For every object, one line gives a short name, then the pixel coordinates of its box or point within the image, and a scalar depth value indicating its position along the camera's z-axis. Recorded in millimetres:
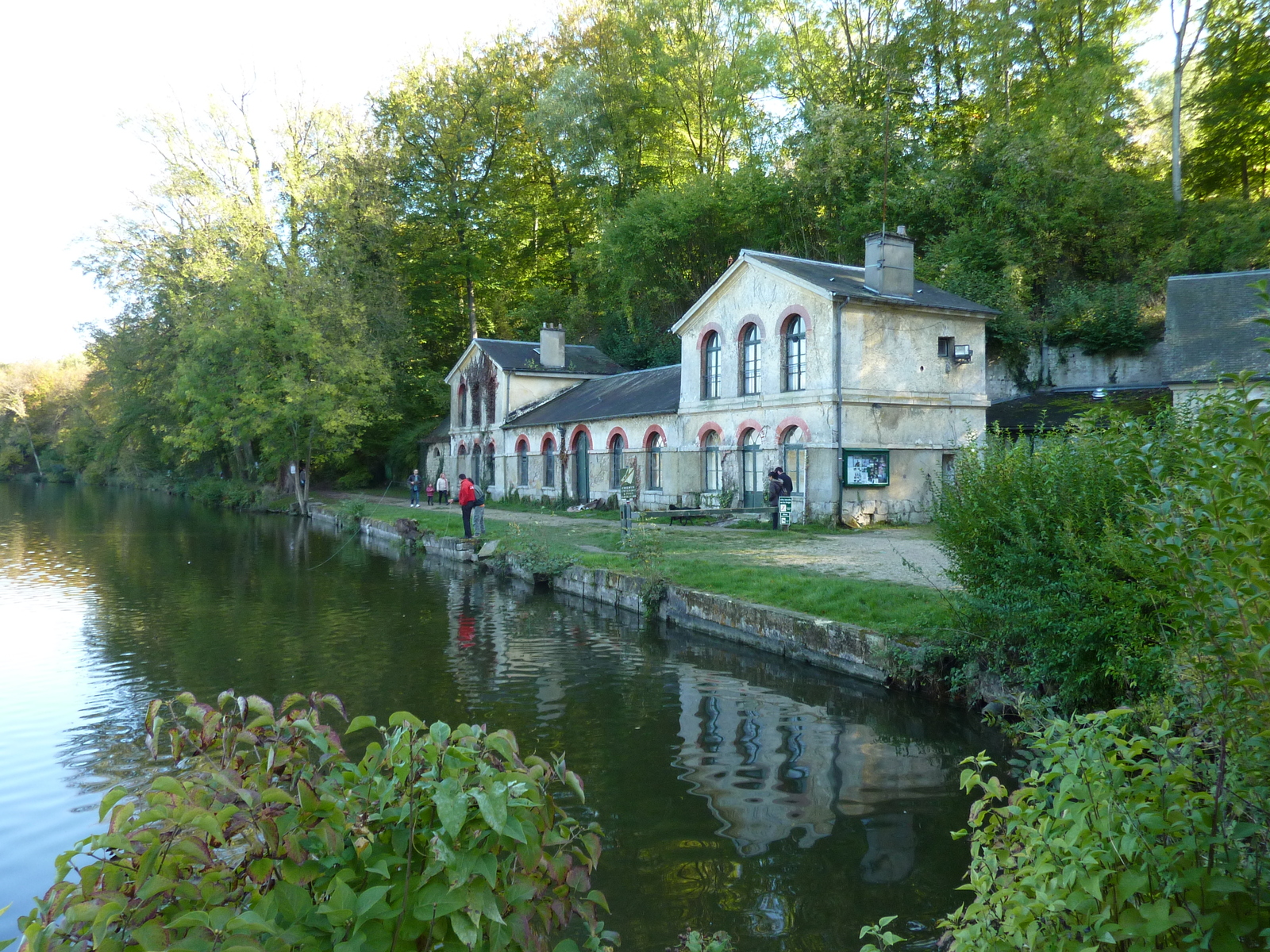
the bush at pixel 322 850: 2092
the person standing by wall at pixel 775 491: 20188
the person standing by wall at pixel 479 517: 20891
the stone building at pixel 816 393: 20406
